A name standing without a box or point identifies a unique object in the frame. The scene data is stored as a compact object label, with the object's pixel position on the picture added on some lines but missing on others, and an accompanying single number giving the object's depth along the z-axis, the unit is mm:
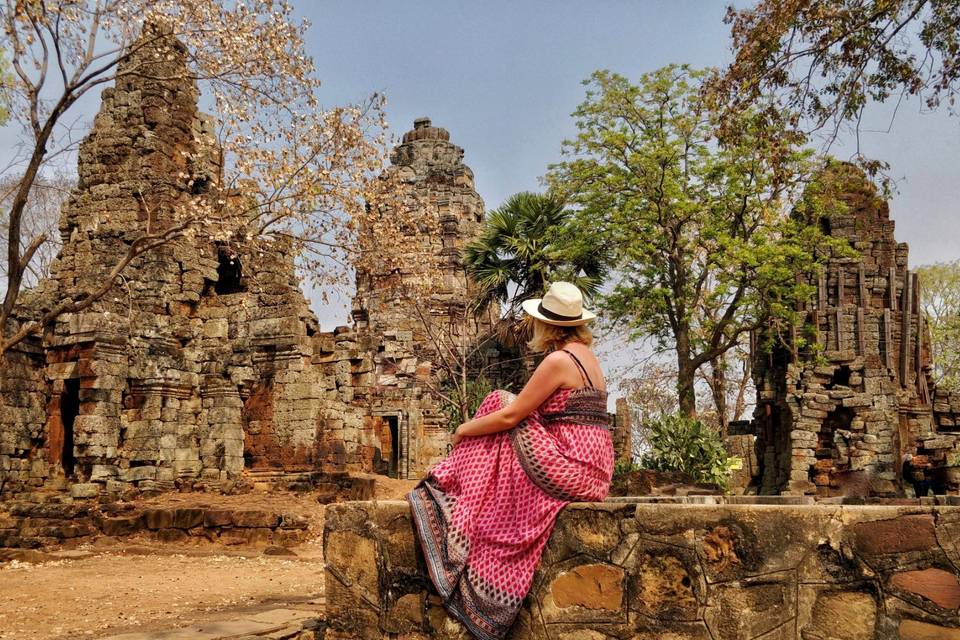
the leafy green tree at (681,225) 20375
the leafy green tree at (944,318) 34719
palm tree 24766
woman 3639
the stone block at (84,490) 13844
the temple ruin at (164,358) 14695
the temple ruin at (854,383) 21031
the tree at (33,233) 27234
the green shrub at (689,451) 18562
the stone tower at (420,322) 27750
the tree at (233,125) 9312
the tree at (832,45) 8219
